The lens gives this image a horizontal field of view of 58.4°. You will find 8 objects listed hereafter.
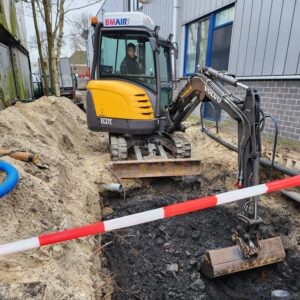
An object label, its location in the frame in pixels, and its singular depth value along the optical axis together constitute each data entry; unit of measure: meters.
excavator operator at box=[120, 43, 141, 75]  5.06
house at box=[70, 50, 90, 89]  33.30
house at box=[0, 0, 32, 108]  7.79
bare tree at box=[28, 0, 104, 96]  10.81
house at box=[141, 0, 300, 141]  5.54
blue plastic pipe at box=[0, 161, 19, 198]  2.32
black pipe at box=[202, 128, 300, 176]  4.10
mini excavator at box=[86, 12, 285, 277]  4.68
